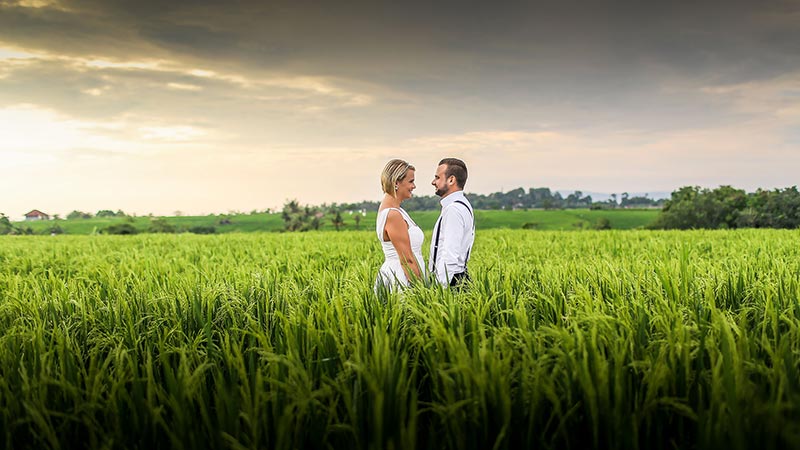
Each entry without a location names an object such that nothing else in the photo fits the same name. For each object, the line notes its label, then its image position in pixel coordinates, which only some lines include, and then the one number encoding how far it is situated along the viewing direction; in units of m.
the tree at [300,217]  101.81
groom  5.41
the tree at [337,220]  113.81
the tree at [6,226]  68.12
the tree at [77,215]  134.68
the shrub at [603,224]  90.12
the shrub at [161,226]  97.09
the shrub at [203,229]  102.97
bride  5.55
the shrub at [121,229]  79.43
